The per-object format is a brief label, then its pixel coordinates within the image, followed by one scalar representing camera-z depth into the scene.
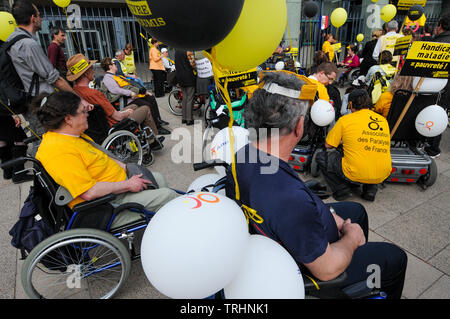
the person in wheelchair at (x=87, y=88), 3.46
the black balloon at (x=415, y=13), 6.16
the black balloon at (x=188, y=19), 1.04
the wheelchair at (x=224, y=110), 3.90
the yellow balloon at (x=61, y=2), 5.47
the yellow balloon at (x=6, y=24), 3.85
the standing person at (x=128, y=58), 7.90
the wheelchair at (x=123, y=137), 3.49
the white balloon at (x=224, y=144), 2.54
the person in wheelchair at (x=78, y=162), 1.91
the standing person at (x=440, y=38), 4.00
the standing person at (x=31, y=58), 3.11
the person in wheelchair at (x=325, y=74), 3.84
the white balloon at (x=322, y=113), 3.26
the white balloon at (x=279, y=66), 6.03
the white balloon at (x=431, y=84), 3.20
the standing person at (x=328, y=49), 9.05
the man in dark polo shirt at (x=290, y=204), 1.18
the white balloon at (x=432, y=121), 3.22
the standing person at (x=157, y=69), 7.57
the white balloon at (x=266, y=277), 1.07
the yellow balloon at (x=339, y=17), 8.12
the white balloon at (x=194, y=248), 0.96
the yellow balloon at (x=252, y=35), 1.29
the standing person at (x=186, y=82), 5.62
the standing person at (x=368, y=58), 6.90
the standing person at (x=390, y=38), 5.92
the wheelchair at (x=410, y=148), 3.25
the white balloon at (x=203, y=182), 2.14
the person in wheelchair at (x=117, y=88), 4.48
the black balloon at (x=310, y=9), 7.52
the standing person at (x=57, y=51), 4.69
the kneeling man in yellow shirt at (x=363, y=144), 2.79
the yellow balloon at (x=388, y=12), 8.00
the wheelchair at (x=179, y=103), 6.67
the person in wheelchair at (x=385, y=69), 4.60
